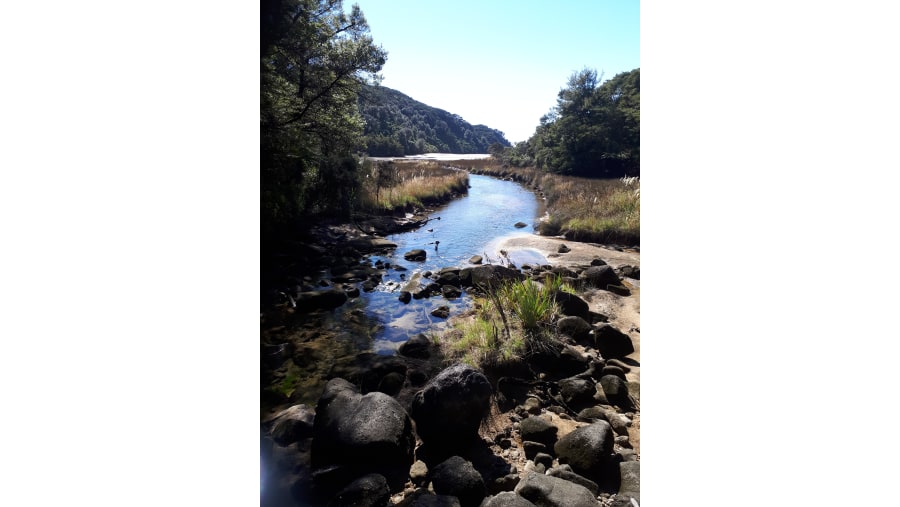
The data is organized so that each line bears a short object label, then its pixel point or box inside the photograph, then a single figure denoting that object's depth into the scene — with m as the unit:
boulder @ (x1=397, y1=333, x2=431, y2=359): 2.99
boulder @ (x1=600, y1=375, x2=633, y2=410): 2.32
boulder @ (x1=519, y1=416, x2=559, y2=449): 2.01
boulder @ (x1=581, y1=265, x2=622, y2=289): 4.33
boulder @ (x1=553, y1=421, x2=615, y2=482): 1.74
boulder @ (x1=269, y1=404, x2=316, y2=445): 2.01
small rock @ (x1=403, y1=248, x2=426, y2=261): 5.20
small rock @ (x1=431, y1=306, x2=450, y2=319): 3.74
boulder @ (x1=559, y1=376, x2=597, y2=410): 2.34
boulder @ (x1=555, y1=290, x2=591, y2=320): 3.38
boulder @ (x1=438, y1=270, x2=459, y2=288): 4.14
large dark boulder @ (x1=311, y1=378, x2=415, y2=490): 1.75
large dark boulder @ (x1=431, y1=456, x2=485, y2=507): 1.62
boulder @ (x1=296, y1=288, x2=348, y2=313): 3.84
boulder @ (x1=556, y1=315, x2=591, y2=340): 3.09
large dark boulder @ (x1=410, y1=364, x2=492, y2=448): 2.00
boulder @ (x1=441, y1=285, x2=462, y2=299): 4.03
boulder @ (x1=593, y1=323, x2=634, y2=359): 2.94
